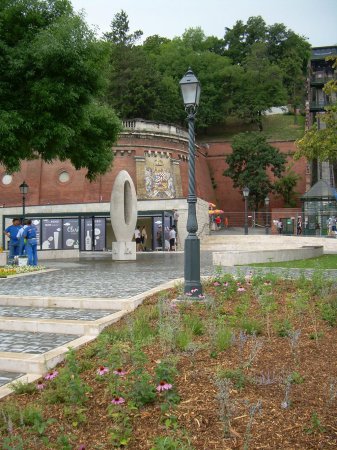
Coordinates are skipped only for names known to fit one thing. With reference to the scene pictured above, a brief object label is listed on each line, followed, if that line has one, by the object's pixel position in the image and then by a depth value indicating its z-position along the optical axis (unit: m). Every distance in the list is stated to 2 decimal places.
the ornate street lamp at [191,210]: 8.54
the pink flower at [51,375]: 4.73
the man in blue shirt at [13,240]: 18.22
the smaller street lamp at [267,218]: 46.09
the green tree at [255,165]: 52.62
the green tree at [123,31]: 67.50
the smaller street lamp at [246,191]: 40.14
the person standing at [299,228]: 45.16
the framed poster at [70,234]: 30.19
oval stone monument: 23.06
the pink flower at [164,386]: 4.27
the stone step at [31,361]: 5.61
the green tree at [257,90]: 67.19
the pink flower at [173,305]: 7.68
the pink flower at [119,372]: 4.54
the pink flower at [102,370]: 4.54
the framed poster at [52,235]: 29.98
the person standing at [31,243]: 16.94
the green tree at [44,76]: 16.39
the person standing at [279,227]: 47.73
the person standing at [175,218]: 35.49
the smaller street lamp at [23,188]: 24.56
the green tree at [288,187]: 53.47
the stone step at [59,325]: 7.18
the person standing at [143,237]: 33.78
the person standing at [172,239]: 32.69
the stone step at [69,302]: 8.70
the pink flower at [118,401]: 4.10
